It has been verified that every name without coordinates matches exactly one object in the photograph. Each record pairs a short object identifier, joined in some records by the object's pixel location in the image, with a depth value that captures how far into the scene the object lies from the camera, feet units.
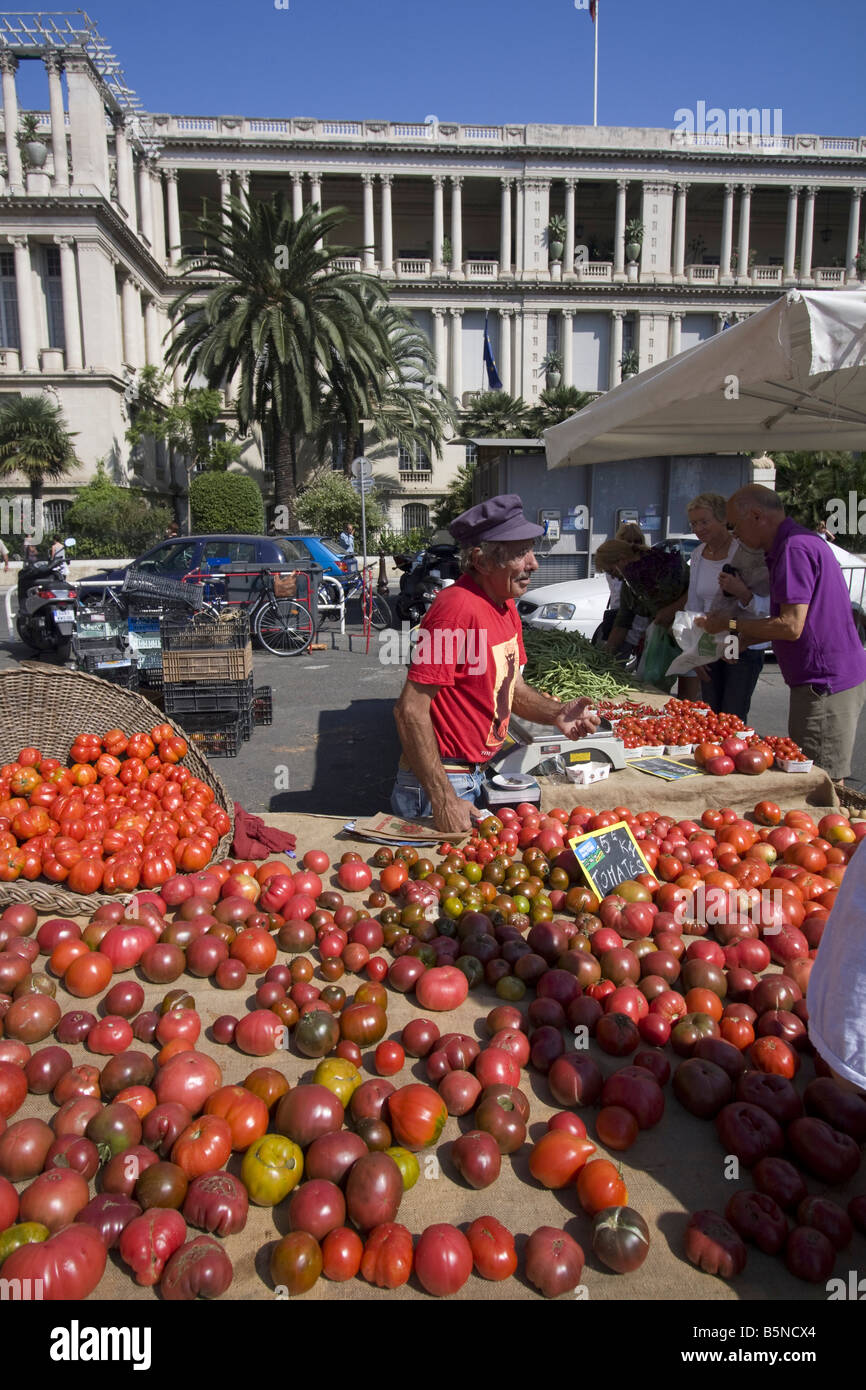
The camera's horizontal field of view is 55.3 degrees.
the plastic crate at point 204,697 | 25.31
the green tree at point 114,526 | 93.45
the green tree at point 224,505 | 103.35
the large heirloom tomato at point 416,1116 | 6.26
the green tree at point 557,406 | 123.75
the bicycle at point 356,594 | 49.44
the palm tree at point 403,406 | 107.24
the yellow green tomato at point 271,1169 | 5.83
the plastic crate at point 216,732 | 25.68
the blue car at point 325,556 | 51.16
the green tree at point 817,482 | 79.51
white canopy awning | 12.25
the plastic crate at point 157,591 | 30.58
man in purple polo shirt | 14.03
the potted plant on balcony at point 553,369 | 161.38
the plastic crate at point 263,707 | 29.32
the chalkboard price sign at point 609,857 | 9.99
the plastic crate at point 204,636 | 25.32
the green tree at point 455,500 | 125.26
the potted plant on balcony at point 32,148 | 122.62
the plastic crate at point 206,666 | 25.13
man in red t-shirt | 10.43
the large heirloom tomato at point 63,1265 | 4.92
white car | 33.91
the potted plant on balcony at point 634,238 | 163.22
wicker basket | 13.03
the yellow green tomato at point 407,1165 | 5.95
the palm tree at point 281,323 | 75.77
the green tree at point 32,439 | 100.58
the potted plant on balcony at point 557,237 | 158.81
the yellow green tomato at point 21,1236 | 5.16
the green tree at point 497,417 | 126.85
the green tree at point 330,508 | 108.58
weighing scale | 12.61
